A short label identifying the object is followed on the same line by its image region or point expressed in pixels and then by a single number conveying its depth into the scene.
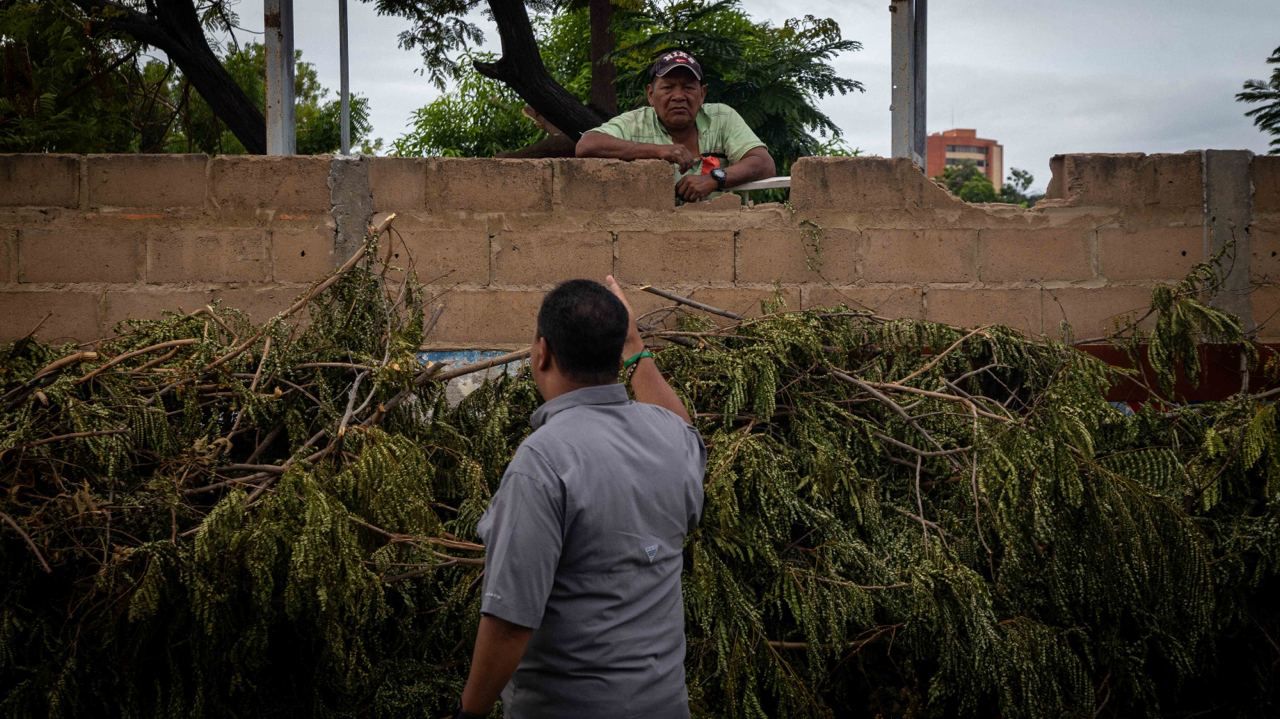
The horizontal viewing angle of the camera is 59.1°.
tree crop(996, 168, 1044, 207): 59.84
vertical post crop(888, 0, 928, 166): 5.41
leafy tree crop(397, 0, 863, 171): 11.73
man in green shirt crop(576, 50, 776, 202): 5.21
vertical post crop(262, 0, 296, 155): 5.48
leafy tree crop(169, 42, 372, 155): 12.73
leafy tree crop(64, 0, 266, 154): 9.98
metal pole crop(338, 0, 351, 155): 7.89
